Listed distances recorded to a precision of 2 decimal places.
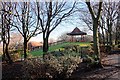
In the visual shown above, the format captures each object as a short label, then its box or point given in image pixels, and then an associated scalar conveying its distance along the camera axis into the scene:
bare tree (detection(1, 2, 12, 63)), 8.43
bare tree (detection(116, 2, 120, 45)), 17.47
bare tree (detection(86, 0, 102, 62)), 6.00
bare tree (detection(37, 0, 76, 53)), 8.58
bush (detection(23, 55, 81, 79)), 4.07
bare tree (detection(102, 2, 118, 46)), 15.91
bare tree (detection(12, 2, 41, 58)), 8.88
